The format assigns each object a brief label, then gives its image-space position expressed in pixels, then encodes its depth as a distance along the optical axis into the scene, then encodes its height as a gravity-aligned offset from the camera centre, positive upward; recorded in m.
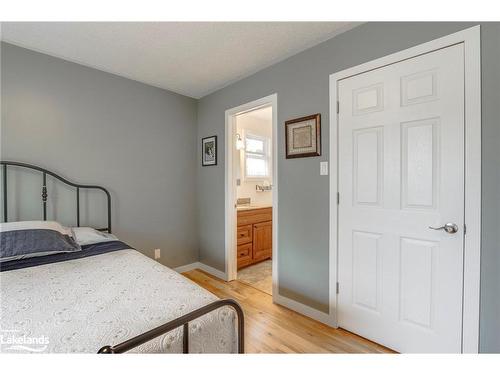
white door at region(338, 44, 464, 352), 1.41 -0.12
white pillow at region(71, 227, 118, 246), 1.98 -0.43
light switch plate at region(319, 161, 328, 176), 1.96 +0.13
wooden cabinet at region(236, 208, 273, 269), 3.23 -0.72
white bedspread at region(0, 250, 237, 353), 0.82 -0.52
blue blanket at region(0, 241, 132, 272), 1.51 -0.50
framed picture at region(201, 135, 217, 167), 3.01 +0.43
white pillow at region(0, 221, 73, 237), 1.71 -0.30
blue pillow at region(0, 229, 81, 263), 1.58 -0.40
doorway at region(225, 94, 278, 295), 2.66 -0.19
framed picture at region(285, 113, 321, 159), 2.00 +0.41
